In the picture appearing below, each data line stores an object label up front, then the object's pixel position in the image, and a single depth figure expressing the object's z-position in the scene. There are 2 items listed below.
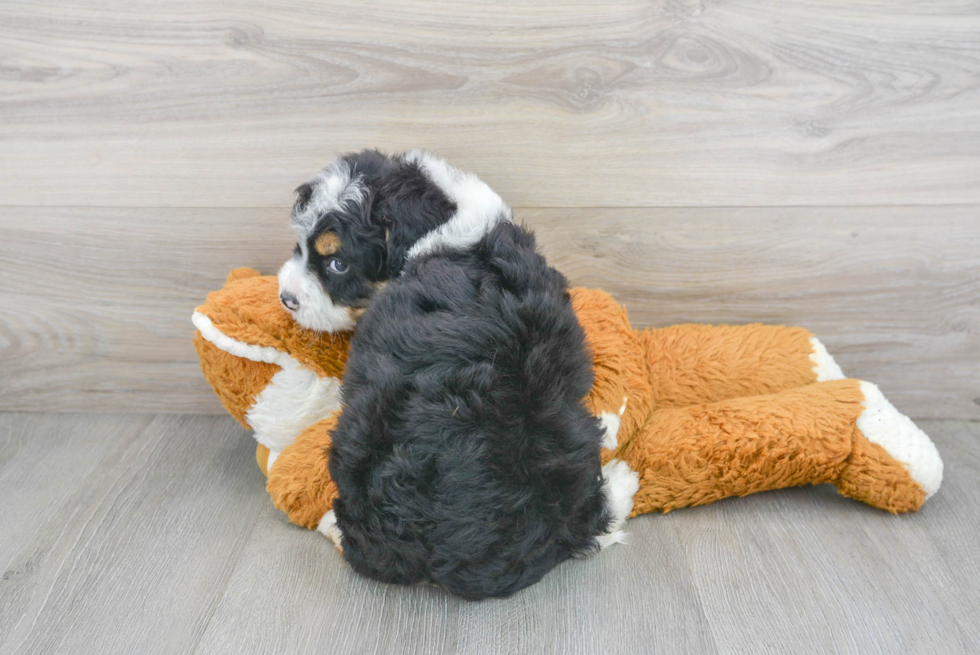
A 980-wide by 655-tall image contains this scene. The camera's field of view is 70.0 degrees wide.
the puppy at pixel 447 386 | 0.97
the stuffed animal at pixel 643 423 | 1.20
